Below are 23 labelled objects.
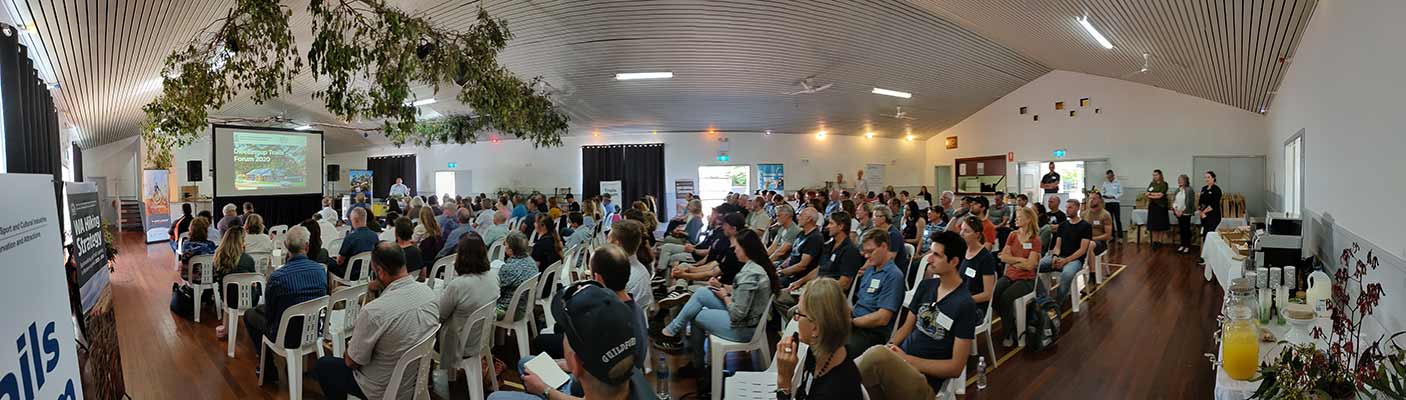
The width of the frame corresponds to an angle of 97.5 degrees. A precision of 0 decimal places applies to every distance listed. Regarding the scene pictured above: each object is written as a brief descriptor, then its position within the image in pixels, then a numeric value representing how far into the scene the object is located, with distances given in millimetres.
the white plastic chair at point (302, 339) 3642
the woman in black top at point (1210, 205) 9430
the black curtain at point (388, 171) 19375
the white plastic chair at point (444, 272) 5345
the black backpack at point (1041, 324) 4688
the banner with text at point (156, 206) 13719
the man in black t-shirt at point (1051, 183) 12727
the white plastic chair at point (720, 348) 3572
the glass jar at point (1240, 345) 2078
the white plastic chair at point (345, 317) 3820
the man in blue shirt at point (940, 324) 2676
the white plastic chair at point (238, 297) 4852
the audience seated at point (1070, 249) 5707
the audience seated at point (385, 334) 2779
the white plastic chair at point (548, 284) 4816
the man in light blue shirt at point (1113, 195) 11750
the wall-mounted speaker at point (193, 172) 14000
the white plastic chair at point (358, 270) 5562
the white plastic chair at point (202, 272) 6094
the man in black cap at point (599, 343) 2195
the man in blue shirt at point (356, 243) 5559
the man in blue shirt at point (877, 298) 3262
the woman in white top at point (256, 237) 6039
